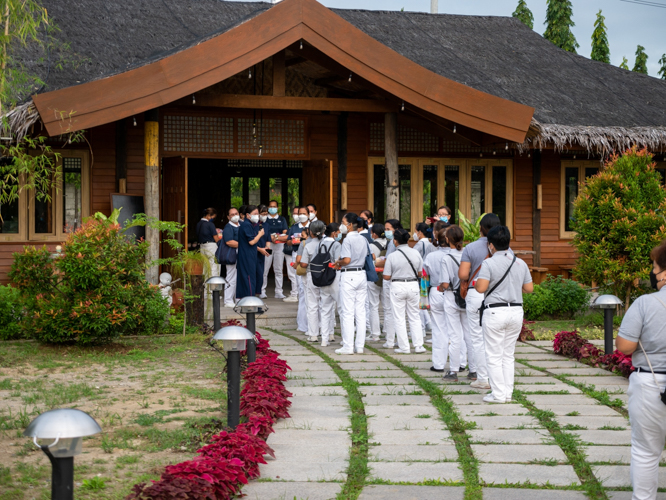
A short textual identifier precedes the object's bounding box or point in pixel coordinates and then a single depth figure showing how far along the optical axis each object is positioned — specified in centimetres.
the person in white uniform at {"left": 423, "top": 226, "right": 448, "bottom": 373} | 794
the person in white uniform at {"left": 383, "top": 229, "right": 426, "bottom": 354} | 866
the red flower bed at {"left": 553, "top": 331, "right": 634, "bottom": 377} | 784
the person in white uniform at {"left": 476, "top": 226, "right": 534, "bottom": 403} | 655
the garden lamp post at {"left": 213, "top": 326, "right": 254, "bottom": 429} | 536
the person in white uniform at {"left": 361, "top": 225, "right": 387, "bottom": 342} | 1019
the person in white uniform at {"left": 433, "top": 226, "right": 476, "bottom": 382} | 763
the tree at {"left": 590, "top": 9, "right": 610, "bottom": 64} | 2868
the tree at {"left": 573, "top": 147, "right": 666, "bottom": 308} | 1096
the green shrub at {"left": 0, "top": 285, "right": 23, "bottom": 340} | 976
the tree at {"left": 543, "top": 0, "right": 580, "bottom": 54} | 2869
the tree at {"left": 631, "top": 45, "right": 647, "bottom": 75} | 3038
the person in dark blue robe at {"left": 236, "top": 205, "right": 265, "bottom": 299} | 1195
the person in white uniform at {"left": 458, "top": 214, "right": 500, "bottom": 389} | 719
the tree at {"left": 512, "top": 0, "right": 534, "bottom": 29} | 2986
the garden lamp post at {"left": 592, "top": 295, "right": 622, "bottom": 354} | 851
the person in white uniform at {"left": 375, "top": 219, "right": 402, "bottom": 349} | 944
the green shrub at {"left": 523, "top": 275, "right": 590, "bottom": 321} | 1219
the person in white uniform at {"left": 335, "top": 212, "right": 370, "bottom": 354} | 898
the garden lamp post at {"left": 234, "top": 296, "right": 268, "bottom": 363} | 732
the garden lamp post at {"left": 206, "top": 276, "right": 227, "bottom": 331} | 944
